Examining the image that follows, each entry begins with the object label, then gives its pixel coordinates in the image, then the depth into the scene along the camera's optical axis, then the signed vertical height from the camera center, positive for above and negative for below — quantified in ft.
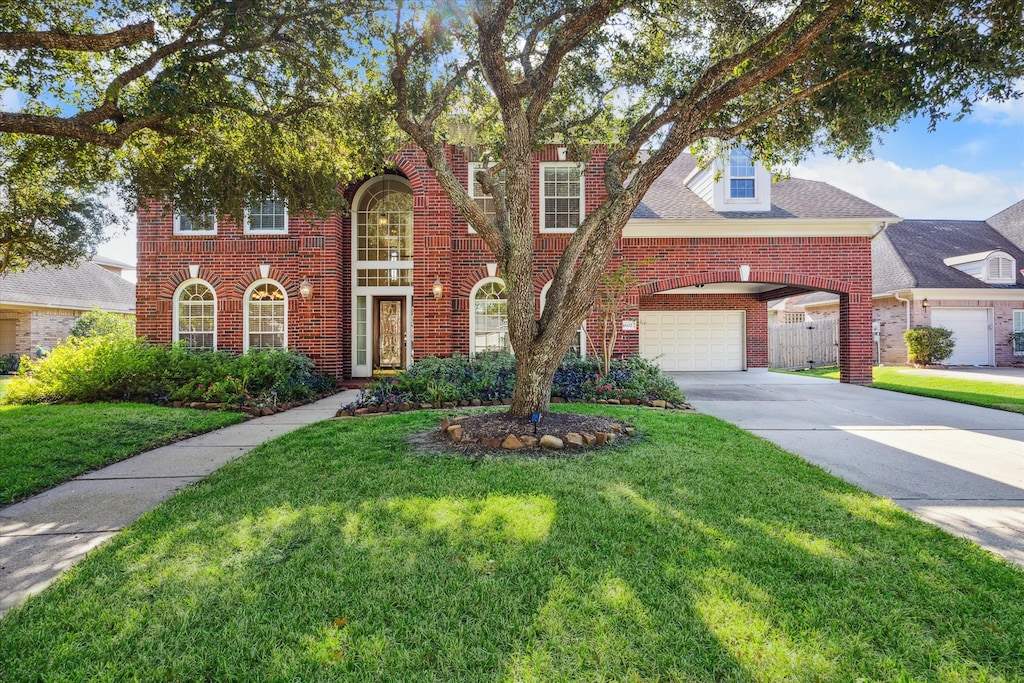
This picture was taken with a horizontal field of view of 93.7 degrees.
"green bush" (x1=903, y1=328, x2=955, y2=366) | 51.98 -0.35
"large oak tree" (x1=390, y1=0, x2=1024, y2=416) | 16.96 +10.29
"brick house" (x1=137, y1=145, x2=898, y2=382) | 35.88 +6.54
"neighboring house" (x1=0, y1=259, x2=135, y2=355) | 55.67 +4.87
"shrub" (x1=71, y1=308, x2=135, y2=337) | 51.10 +2.53
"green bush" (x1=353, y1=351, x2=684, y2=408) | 26.18 -2.30
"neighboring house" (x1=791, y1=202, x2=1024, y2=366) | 54.70 +4.98
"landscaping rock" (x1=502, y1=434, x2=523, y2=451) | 16.37 -3.40
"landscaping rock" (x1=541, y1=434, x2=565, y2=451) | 16.37 -3.38
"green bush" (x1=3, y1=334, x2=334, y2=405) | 26.68 -1.77
